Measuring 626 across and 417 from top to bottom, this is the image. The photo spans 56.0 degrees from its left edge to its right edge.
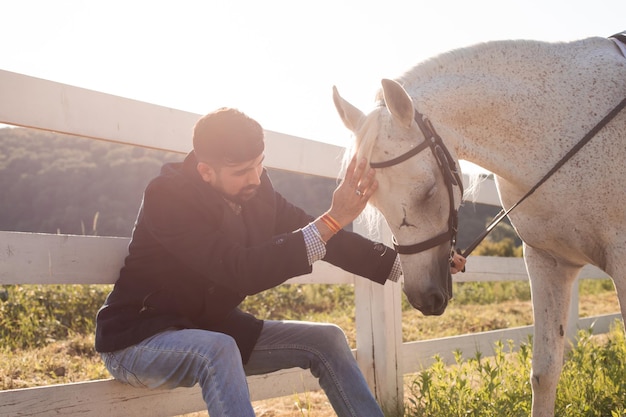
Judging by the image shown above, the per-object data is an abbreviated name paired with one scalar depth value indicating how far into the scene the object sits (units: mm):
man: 2096
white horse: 2252
